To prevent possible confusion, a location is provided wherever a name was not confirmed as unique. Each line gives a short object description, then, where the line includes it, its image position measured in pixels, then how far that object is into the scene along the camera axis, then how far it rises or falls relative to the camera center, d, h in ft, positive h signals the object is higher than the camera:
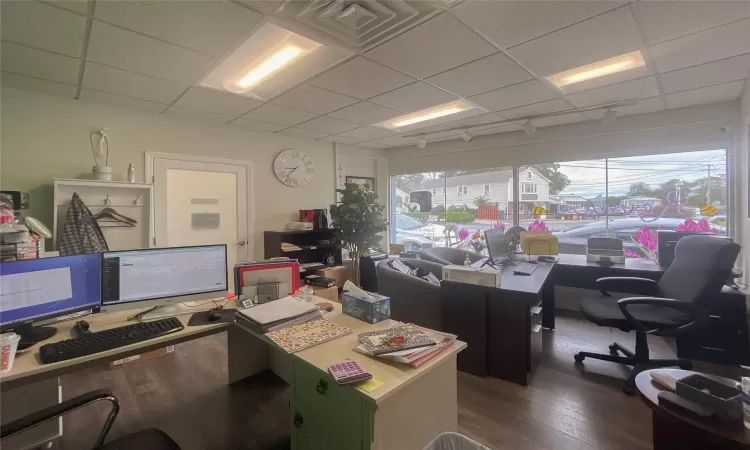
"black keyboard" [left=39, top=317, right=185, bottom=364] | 4.58 -1.86
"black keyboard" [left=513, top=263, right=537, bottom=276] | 9.77 -1.59
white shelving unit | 9.53 +0.67
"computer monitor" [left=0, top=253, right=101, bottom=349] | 4.79 -1.08
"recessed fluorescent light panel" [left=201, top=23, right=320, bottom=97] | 7.01 +4.17
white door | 11.94 +0.81
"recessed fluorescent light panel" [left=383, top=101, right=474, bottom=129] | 11.64 +4.33
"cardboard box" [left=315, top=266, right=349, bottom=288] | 14.75 -2.44
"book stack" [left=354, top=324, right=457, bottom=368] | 4.46 -1.88
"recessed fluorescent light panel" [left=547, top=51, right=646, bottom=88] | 8.02 +4.14
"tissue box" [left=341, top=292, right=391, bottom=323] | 5.95 -1.68
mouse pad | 5.98 -1.86
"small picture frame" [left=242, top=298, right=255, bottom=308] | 6.47 -1.69
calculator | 3.92 -1.96
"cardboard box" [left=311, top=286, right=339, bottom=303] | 11.52 -2.62
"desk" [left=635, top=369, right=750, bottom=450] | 4.08 -2.86
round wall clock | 15.24 +2.73
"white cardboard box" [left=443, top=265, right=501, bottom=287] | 8.29 -1.50
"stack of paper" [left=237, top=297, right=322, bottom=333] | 5.55 -1.70
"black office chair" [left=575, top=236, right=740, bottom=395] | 7.28 -2.13
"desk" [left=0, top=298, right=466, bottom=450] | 4.01 -2.42
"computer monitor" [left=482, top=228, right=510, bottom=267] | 11.09 -0.95
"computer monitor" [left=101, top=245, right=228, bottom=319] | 5.86 -1.06
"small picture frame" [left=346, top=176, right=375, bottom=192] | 18.67 +2.50
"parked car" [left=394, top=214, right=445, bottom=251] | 18.95 -0.77
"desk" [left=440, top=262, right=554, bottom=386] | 8.00 -2.78
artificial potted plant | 14.60 +0.14
